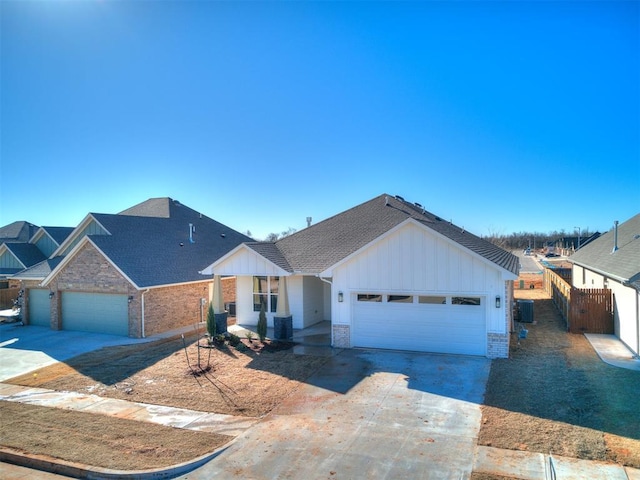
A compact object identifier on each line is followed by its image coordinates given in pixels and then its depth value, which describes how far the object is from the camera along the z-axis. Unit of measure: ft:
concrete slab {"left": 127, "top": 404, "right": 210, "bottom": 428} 28.37
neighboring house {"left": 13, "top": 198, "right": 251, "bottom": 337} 58.59
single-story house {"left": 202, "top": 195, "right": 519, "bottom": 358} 41.81
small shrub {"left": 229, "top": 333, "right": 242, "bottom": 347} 49.46
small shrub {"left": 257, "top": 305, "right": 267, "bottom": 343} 50.39
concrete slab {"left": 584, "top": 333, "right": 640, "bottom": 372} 38.32
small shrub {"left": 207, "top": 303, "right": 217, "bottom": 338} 51.19
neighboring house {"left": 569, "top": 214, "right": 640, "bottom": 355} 41.83
